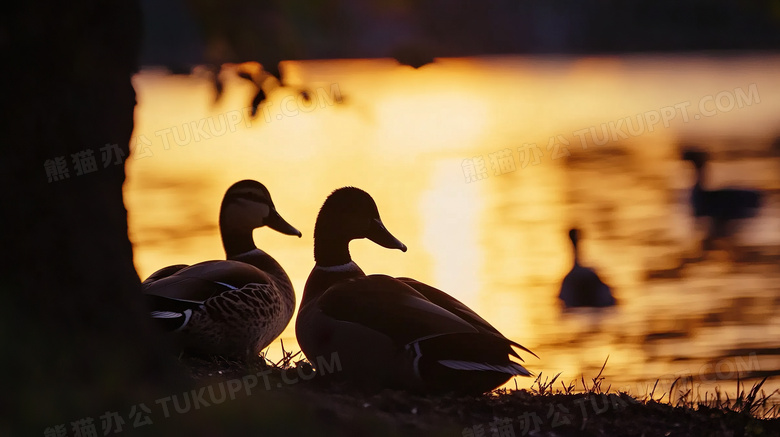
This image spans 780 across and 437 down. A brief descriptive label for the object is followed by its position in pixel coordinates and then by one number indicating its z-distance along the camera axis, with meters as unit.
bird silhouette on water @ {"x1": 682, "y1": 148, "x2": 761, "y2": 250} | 35.16
